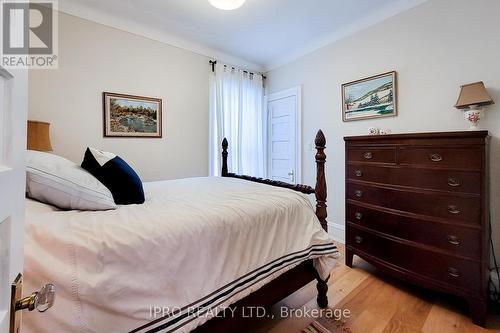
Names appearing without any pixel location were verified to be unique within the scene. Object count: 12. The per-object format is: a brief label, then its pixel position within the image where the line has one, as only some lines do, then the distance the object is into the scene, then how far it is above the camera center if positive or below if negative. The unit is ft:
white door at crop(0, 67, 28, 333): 1.32 -0.05
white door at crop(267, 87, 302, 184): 11.06 +1.75
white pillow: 3.26 -0.26
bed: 2.35 -1.24
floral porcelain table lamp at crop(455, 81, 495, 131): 5.45 +1.68
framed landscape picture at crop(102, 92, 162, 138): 8.15 +2.07
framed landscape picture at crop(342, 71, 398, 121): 7.64 +2.62
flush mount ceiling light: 5.92 +4.49
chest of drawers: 4.80 -1.03
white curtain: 10.72 +2.53
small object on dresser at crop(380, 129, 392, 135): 7.74 +1.30
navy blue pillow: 4.08 -0.14
